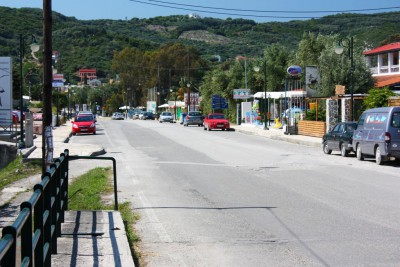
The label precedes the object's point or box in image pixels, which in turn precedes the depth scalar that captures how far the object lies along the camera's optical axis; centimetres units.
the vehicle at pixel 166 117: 8453
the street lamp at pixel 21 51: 2963
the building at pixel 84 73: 19462
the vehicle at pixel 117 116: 10506
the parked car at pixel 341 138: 2586
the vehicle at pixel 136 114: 11399
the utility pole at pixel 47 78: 1405
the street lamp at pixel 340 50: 3042
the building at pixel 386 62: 5704
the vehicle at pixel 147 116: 10319
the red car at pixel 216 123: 5453
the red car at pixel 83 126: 4850
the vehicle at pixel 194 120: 6719
